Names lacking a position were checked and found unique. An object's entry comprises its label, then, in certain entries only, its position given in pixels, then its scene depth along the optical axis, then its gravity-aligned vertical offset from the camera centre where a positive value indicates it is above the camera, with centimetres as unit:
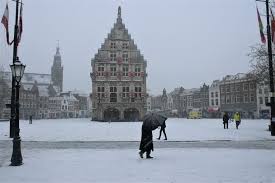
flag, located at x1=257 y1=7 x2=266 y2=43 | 2247 +539
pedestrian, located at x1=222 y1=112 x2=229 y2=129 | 3425 -81
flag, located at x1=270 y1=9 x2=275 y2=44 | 2169 +546
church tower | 17702 +2091
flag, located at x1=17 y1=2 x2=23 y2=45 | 2000 +508
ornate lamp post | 1152 +69
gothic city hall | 6625 +660
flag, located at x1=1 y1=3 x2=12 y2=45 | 1952 +535
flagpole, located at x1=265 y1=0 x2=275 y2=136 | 2264 +163
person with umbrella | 1284 -76
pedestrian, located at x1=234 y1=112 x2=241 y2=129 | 3284 -73
